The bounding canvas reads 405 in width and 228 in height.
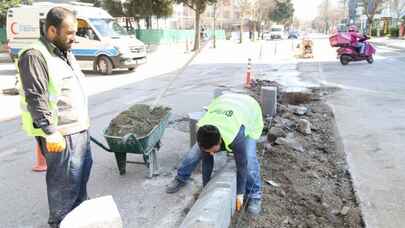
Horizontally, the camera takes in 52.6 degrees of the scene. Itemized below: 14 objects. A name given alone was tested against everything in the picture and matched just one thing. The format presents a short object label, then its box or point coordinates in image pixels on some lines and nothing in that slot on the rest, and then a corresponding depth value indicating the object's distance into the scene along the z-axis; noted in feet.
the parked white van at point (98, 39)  54.24
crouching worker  11.80
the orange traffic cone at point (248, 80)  39.93
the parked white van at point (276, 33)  194.08
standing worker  10.19
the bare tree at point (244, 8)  155.29
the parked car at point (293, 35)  200.23
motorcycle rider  59.82
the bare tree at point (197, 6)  93.24
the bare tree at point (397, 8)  170.83
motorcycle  60.29
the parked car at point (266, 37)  214.48
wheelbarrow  14.82
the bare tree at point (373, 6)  164.08
